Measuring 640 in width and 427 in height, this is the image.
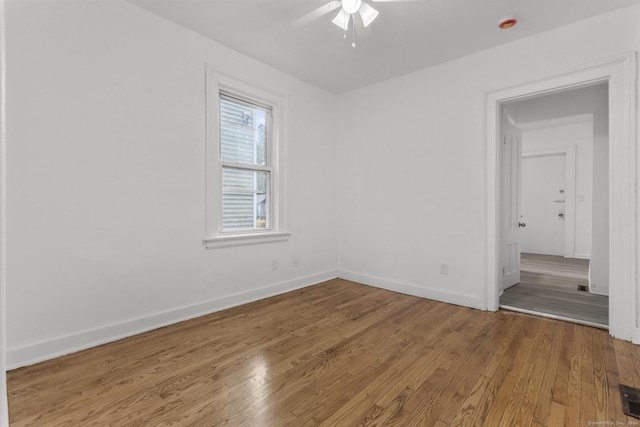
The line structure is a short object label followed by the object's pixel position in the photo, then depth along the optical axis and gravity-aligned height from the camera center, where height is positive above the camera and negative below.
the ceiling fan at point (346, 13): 2.07 +1.42
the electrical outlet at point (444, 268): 3.41 -0.63
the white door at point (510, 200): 3.67 +0.15
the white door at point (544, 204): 6.36 +0.17
